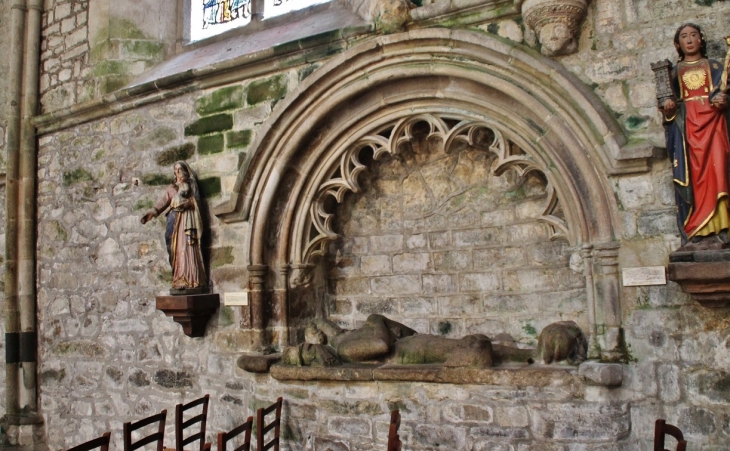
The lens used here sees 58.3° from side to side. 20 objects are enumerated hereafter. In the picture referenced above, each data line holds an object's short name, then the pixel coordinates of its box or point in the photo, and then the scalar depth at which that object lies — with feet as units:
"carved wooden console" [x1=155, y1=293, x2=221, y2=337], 16.02
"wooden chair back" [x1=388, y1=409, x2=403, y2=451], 10.57
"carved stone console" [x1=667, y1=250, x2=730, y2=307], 10.48
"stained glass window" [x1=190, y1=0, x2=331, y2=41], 19.71
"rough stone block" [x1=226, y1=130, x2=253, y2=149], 16.33
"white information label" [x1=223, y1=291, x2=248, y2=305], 16.14
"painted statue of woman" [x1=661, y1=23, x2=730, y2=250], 10.73
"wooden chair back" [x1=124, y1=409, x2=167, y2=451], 12.42
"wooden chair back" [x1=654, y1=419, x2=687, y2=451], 9.70
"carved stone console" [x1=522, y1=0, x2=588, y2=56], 12.42
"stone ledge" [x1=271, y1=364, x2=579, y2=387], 12.41
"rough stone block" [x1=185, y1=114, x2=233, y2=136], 16.72
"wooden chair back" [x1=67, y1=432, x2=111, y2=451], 11.15
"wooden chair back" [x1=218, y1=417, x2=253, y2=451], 11.34
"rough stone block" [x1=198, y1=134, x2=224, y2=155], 16.79
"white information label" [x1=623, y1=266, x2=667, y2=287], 11.73
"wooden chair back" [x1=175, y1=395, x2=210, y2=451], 13.98
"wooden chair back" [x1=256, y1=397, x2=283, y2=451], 12.75
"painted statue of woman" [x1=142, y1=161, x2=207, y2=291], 16.37
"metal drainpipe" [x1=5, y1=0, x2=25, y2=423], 20.53
